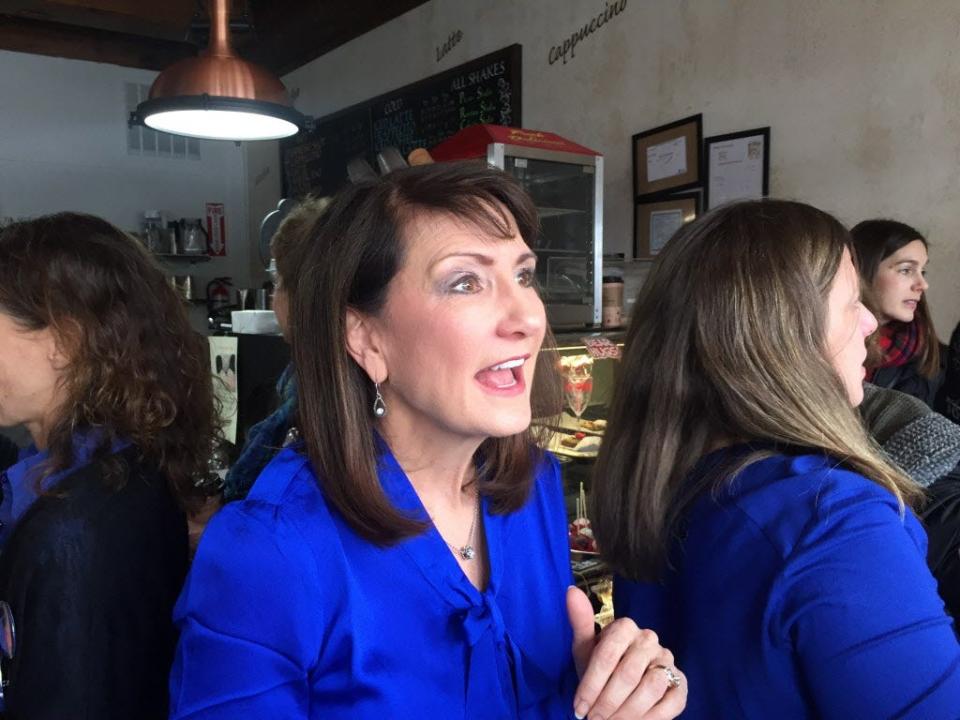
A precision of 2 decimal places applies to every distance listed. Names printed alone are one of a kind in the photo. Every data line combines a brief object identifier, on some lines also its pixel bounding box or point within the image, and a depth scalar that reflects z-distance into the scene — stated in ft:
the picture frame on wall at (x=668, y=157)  11.83
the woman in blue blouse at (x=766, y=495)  3.13
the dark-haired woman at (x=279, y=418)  6.70
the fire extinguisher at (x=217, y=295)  21.98
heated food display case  10.02
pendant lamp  8.91
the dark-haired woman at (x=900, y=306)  9.07
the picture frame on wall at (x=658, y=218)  12.06
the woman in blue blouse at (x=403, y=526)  3.19
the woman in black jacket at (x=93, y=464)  3.80
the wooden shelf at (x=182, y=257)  21.81
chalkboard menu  15.31
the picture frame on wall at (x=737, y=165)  10.99
